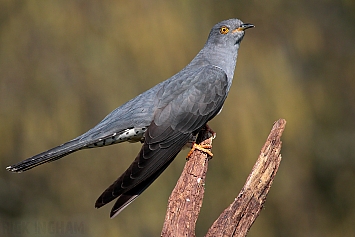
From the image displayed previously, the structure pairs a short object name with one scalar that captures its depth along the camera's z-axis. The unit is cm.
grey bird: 836
